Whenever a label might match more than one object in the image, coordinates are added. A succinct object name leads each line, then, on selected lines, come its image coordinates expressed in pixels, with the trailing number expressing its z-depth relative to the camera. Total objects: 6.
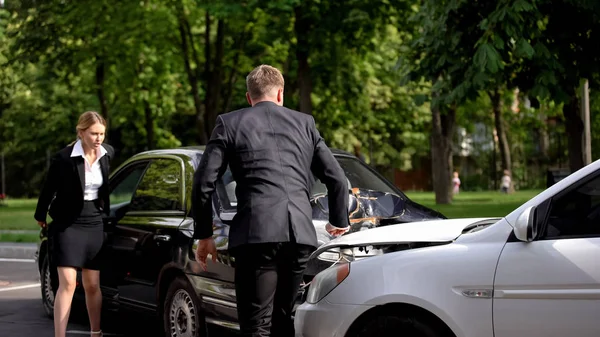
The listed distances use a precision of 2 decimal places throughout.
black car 7.29
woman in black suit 7.59
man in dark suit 5.10
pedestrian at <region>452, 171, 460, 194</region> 49.07
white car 4.64
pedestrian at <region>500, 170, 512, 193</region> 46.31
